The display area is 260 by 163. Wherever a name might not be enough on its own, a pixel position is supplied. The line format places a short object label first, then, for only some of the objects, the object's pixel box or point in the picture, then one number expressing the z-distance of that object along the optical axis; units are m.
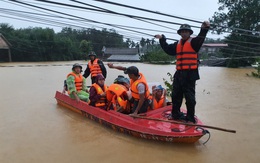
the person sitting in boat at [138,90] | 4.46
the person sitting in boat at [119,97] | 4.96
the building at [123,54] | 36.97
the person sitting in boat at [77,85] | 6.34
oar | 3.91
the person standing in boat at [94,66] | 7.79
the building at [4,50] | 29.62
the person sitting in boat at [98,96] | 5.45
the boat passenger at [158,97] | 4.96
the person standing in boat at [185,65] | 3.95
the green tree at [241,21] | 24.05
